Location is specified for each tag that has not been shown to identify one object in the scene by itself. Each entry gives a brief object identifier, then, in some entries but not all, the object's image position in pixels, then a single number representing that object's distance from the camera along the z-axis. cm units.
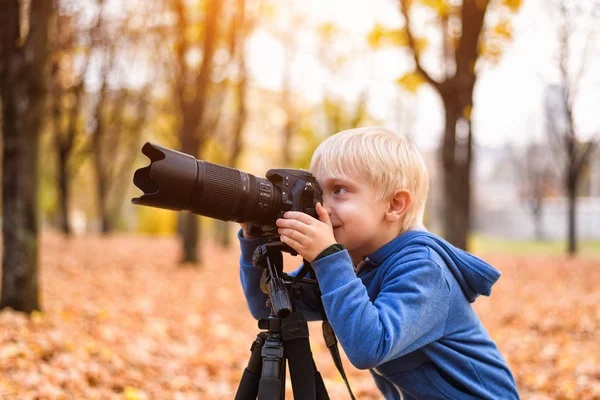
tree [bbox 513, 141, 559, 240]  3144
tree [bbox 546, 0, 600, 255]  1316
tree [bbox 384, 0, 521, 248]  607
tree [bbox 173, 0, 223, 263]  990
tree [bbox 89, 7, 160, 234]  1453
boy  153
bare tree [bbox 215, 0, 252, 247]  1311
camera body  170
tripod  157
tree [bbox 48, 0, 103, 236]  1184
